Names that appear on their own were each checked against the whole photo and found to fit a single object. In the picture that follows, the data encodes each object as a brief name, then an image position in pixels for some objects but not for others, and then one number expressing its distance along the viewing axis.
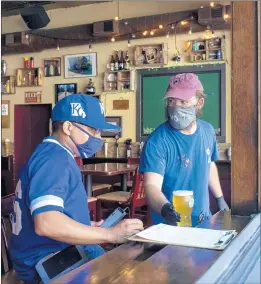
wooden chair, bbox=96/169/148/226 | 5.22
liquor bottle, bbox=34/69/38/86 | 8.60
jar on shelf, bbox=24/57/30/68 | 8.68
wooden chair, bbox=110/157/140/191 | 6.59
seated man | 1.60
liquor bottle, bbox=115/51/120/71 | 7.86
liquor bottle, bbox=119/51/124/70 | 7.83
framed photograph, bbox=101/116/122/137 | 7.96
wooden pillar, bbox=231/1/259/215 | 1.74
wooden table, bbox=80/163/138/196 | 5.66
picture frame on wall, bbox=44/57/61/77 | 8.45
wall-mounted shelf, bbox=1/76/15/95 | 8.84
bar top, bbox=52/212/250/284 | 1.18
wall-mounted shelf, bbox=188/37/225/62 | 7.09
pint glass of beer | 1.88
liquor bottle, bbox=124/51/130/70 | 7.83
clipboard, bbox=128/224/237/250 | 1.46
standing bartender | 2.33
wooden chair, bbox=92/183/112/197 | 6.41
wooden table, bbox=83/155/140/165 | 7.66
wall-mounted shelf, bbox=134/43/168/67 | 7.49
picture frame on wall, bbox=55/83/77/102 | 8.31
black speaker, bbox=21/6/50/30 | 7.18
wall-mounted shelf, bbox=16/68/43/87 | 8.57
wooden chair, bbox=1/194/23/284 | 2.18
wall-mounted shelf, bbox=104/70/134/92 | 7.79
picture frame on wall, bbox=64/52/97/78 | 8.15
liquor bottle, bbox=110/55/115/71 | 7.90
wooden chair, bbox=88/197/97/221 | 5.46
